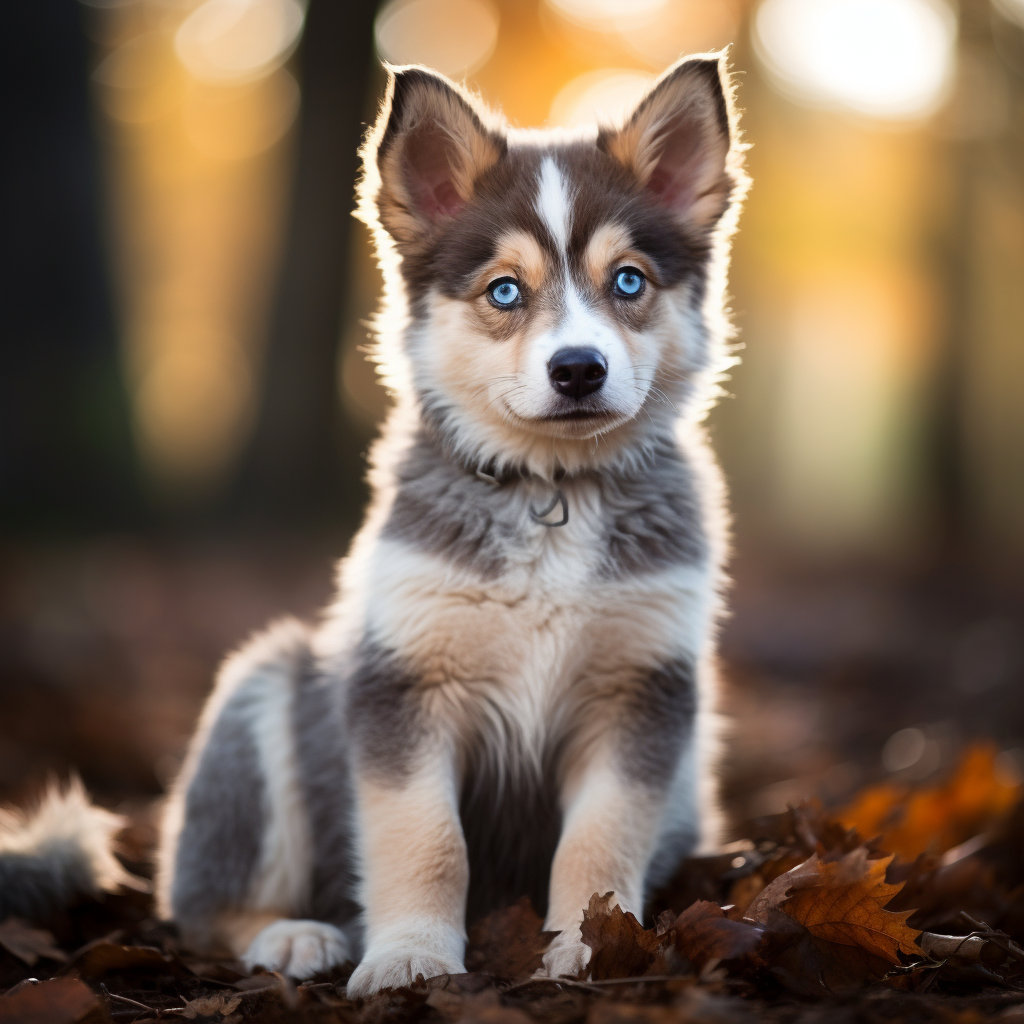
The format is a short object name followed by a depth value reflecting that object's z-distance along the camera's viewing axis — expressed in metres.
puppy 2.80
